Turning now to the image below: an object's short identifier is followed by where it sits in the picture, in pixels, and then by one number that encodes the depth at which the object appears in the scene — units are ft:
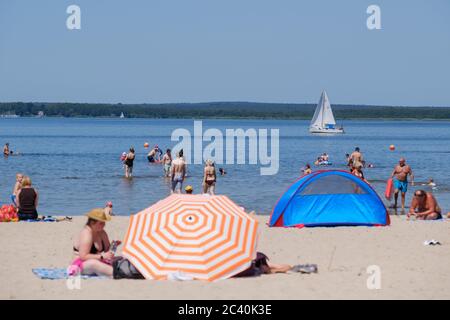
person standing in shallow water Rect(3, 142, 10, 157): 150.36
